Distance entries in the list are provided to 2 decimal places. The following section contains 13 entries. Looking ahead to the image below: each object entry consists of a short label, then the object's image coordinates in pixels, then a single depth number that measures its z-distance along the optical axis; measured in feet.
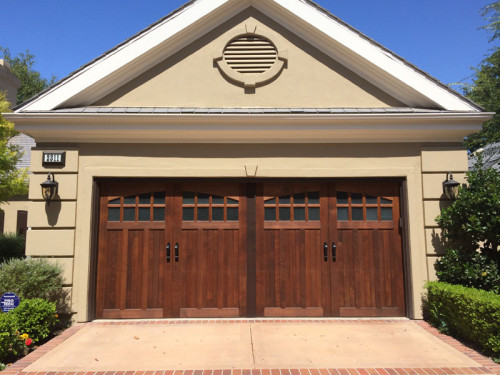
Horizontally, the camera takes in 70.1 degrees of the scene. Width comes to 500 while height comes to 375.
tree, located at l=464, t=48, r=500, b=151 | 46.16
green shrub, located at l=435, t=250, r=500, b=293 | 19.13
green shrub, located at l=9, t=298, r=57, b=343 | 17.43
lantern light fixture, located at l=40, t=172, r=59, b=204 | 21.35
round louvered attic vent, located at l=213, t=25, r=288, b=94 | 23.88
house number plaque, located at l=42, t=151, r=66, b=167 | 21.97
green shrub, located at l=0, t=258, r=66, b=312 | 18.99
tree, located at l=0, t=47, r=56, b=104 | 107.65
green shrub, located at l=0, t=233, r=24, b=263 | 36.01
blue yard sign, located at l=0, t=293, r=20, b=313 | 17.47
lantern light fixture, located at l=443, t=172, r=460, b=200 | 21.63
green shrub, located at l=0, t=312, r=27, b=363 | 15.21
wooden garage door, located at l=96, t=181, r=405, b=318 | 21.91
